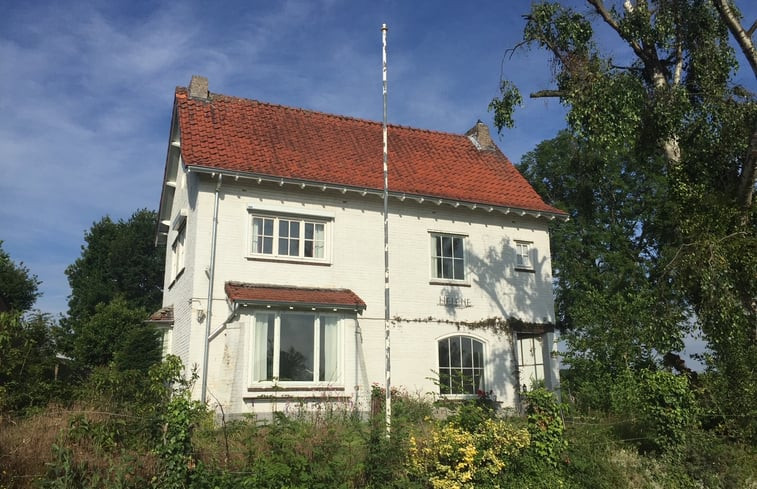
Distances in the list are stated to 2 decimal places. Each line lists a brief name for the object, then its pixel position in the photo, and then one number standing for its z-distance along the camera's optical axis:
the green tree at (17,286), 39.88
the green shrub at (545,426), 11.38
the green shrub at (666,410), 11.80
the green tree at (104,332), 26.67
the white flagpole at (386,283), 11.41
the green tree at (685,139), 12.91
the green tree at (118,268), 42.78
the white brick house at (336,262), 15.38
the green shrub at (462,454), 10.15
